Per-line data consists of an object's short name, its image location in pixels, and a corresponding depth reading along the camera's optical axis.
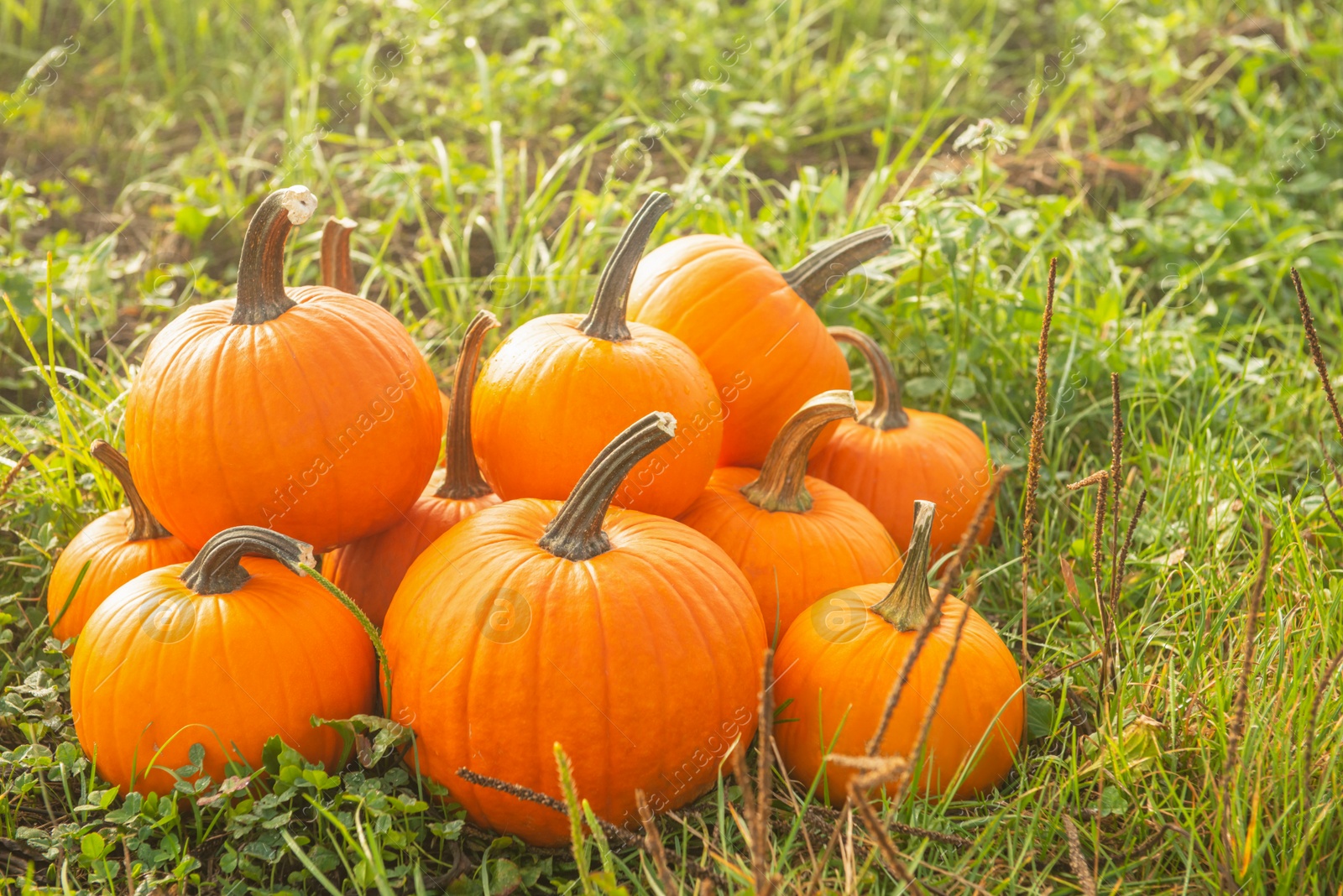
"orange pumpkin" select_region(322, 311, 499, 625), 1.42
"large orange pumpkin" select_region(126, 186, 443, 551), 1.34
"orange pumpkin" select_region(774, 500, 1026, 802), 1.33
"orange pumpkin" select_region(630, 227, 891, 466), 1.49
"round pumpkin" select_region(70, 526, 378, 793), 1.31
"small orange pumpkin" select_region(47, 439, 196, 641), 1.41
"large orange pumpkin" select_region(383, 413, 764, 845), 1.28
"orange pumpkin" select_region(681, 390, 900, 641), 1.42
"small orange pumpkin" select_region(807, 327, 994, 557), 1.55
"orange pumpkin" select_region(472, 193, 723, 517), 1.38
